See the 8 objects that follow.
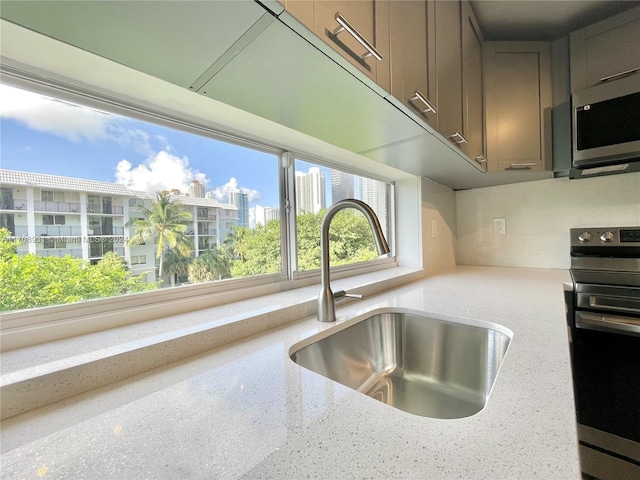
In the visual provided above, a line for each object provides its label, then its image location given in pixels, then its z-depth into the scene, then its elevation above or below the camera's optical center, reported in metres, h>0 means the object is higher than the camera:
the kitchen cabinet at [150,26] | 0.44 +0.39
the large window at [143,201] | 0.64 +0.13
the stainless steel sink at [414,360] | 0.81 -0.43
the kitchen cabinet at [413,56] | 0.75 +0.55
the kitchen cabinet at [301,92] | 0.56 +0.39
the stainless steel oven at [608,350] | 0.91 -0.51
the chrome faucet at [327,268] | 0.88 -0.11
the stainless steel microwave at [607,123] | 1.28 +0.53
